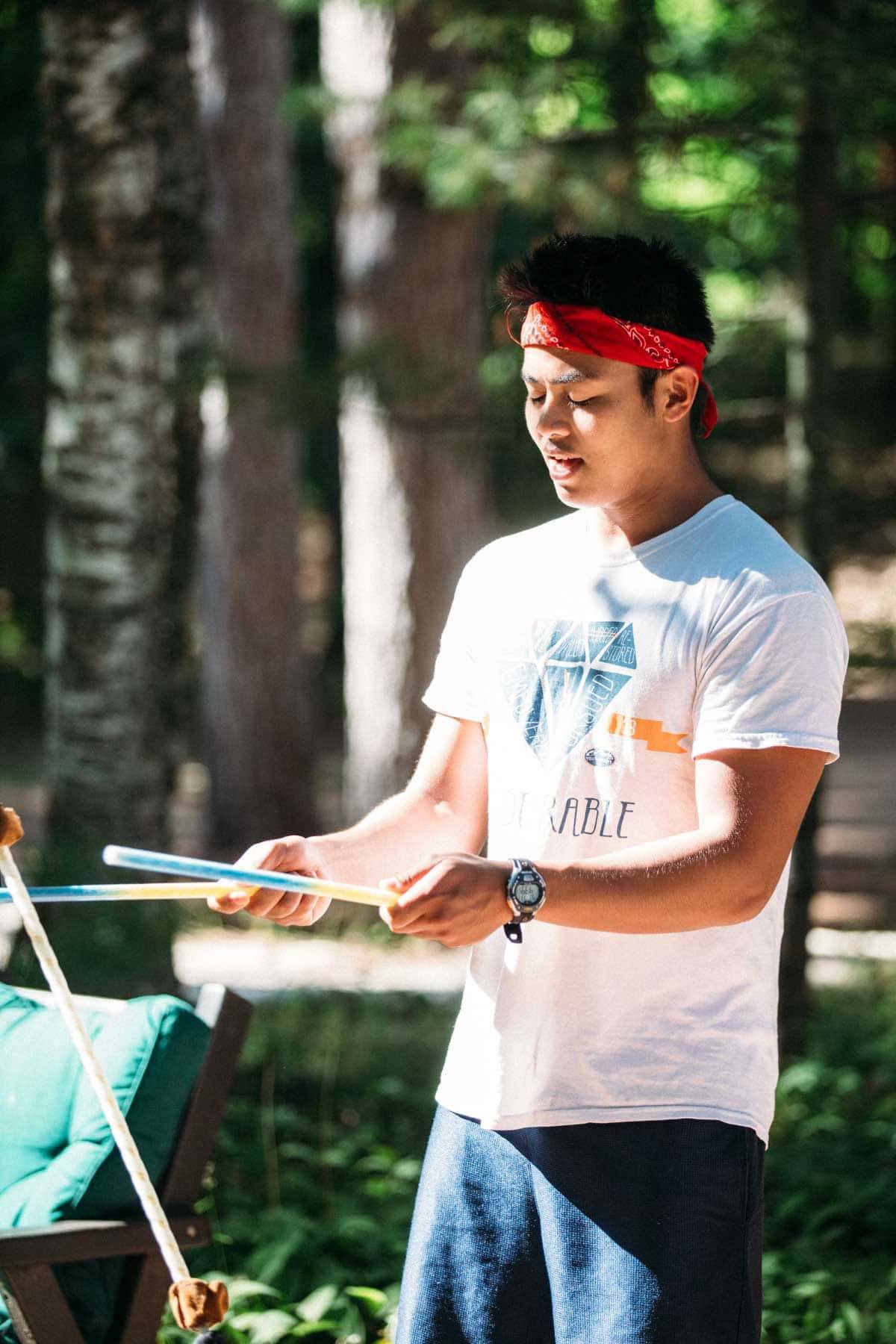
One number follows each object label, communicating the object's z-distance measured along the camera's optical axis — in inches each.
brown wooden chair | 215.2
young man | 161.2
